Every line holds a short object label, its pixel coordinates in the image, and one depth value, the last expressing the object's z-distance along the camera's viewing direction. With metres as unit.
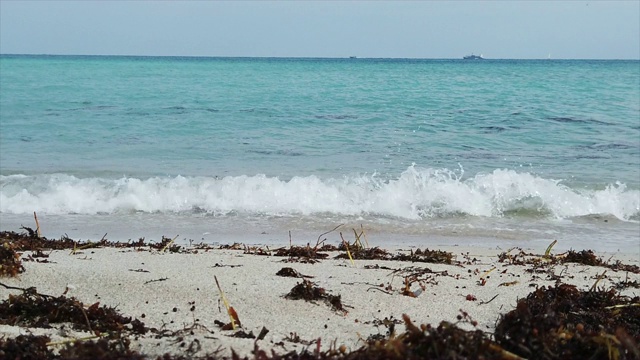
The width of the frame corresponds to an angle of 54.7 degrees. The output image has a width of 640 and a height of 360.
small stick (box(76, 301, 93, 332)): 2.77
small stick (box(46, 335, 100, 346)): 2.36
